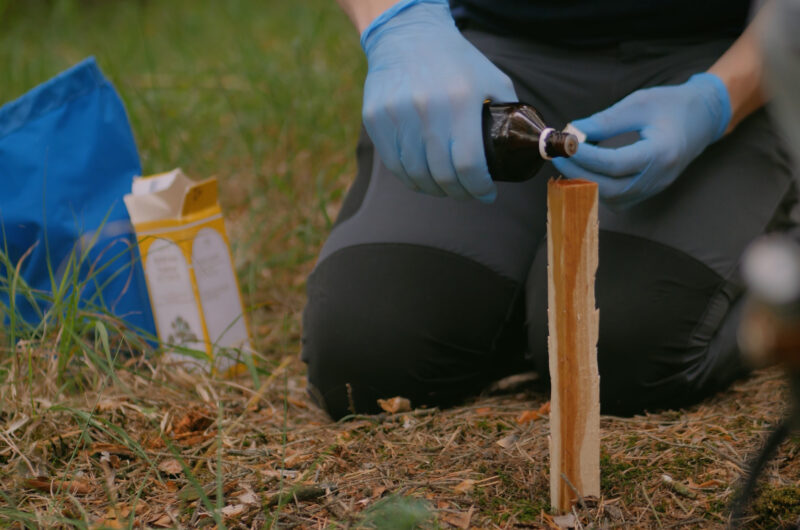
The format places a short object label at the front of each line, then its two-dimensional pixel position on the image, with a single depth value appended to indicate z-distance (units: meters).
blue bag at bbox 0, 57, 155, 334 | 2.44
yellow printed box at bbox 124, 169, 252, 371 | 2.41
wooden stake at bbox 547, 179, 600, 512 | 2.05
